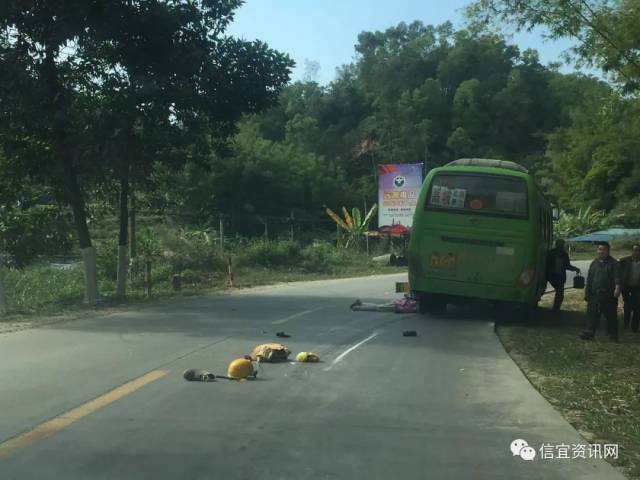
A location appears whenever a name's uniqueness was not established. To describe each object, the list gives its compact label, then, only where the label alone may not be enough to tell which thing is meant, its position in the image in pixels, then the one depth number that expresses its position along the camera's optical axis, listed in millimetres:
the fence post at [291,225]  43894
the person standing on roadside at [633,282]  16047
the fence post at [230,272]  28750
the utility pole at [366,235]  44850
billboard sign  41812
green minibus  16031
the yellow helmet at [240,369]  9578
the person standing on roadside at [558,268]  18656
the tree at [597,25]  15734
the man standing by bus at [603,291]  14117
